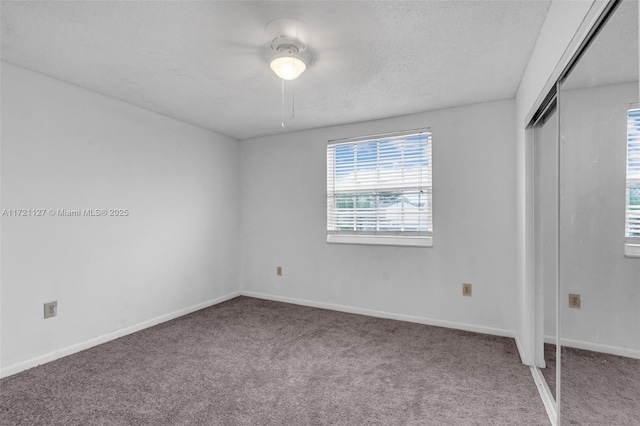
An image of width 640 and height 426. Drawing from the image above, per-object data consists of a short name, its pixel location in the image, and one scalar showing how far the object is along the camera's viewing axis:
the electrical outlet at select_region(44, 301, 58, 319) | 2.57
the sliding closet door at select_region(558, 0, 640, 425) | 1.08
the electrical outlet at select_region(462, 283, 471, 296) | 3.27
